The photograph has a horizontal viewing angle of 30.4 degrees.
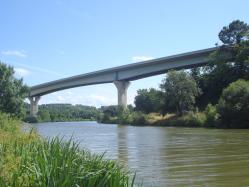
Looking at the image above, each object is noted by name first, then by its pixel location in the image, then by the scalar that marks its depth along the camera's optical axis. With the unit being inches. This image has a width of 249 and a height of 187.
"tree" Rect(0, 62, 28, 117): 2089.1
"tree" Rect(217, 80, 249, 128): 2301.9
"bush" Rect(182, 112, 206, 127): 2649.9
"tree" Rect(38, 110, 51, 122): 5734.3
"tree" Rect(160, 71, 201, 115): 3133.6
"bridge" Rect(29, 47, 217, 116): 3358.8
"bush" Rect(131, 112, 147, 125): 3519.7
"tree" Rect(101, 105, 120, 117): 4958.2
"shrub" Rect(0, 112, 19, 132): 723.1
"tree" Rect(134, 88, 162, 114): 4343.0
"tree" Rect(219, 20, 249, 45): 3198.8
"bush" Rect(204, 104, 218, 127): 2457.2
